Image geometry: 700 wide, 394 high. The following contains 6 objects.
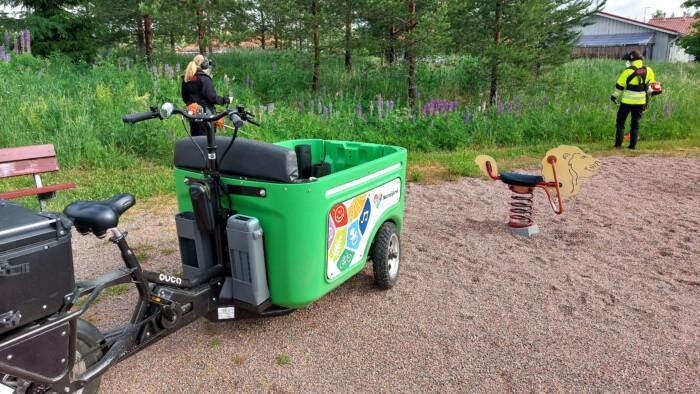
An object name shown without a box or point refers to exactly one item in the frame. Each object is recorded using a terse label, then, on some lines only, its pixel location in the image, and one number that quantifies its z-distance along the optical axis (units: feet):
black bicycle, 6.75
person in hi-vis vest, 30.94
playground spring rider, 17.03
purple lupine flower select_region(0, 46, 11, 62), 33.11
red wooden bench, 16.84
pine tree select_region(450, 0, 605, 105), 35.96
